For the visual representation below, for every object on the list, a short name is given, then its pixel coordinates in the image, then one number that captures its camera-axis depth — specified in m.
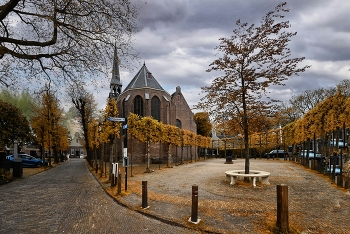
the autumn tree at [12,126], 18.77
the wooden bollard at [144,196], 8.80
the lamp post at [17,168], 19.30
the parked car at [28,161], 29.39
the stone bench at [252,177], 12.56
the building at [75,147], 92.12
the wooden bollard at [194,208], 7.07
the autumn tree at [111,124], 17.98
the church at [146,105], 36.94
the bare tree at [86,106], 11.66
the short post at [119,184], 11.14
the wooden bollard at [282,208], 6.14
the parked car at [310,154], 23.93
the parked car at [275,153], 39.88
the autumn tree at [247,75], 13.35
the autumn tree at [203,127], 51.62
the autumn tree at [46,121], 29.81
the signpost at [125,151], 11.35
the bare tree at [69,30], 9.01
